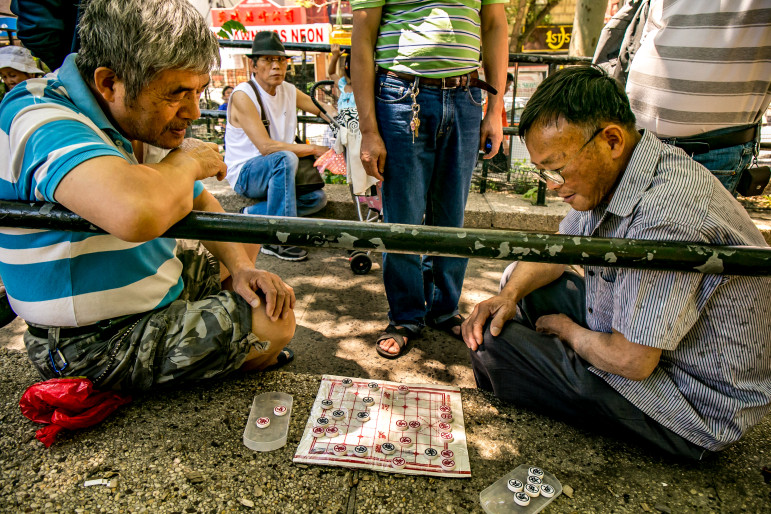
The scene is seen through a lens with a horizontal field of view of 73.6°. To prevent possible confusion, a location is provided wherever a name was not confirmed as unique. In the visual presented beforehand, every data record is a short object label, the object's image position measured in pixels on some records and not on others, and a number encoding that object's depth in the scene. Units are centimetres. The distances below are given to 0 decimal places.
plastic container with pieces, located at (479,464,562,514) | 149
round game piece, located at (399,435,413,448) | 172
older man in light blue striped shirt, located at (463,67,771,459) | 149
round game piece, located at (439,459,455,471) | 163
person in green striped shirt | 235
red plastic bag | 162
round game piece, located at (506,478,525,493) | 153
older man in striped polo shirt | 138
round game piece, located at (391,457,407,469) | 163
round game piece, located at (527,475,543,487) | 155
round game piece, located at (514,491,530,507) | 149
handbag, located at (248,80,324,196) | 401
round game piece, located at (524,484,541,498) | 152
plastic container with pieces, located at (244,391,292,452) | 170
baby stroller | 340
